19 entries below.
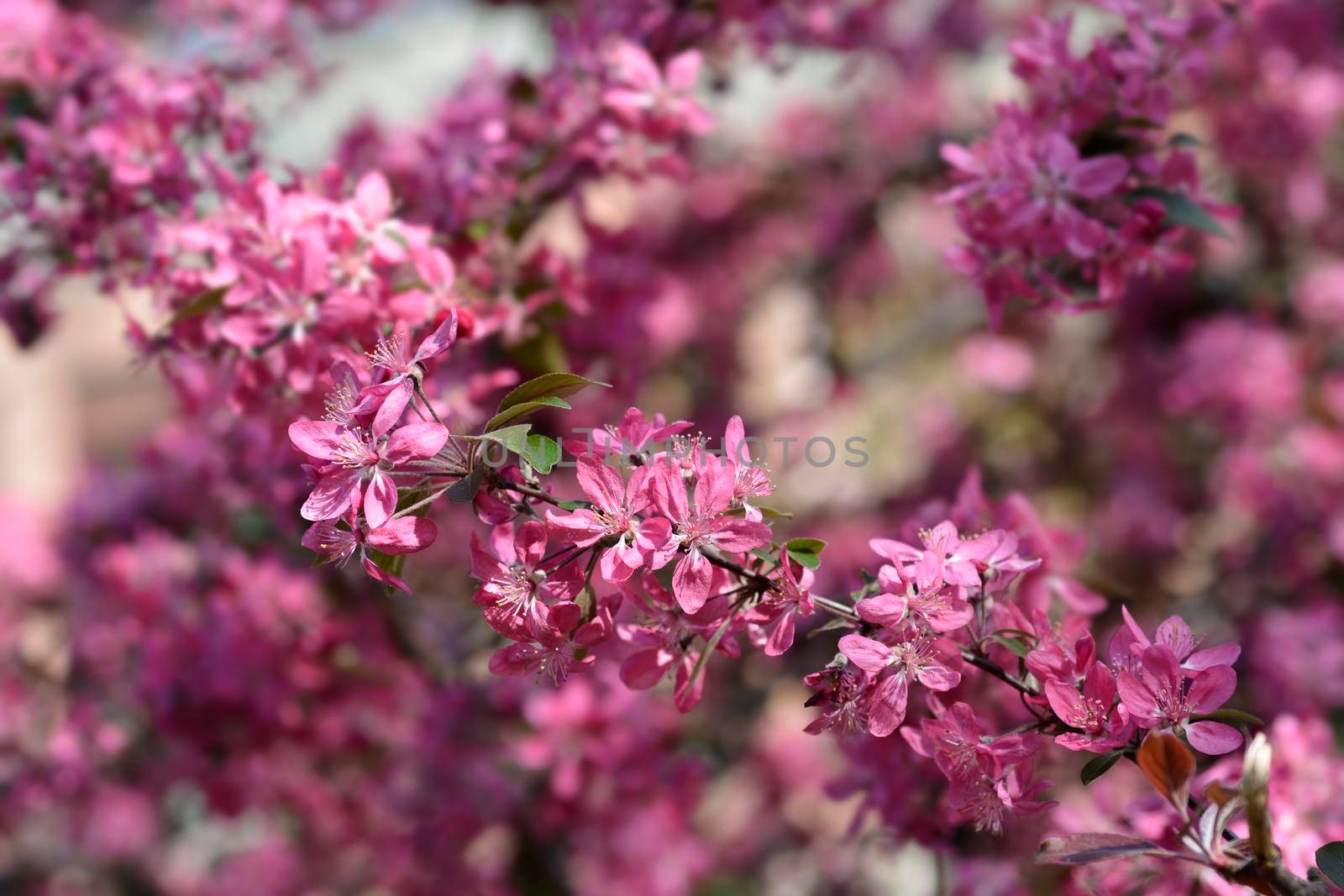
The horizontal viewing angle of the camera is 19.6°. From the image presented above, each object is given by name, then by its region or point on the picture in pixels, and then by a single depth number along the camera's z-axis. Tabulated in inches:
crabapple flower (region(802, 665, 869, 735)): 38.7
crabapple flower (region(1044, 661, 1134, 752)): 38.3
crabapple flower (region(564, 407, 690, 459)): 38.8
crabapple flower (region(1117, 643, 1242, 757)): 38.2
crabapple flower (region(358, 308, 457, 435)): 38.3
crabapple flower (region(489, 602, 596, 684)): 38.6
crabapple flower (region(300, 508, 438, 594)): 38.4
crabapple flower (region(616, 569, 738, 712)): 39.1
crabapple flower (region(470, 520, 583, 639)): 38.6
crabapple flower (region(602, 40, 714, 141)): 44.5
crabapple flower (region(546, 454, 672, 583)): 38.1
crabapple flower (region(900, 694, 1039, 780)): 38.6
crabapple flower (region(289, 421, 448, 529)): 38.3
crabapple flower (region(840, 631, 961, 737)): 38.4
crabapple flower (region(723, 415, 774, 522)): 38.6
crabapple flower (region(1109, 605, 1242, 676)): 38.4
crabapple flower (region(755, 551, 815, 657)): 38.5
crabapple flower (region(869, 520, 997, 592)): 38.6
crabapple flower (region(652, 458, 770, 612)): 38.2
